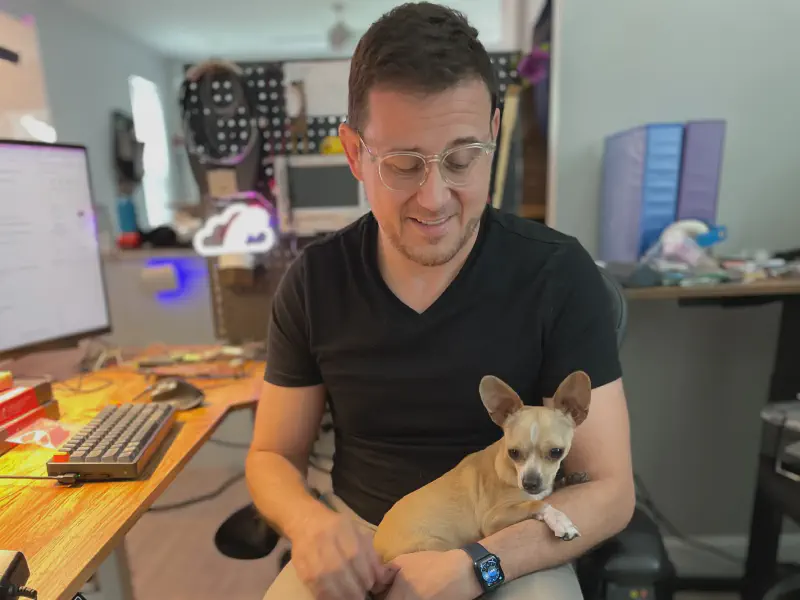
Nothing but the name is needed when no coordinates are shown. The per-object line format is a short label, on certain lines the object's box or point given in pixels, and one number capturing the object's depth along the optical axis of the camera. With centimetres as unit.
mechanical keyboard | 86
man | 79
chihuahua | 74
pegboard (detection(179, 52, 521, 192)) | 158
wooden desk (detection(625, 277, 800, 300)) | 119
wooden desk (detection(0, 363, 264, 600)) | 67
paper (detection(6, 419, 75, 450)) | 98
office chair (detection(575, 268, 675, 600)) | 79
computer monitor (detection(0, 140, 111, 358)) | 119
